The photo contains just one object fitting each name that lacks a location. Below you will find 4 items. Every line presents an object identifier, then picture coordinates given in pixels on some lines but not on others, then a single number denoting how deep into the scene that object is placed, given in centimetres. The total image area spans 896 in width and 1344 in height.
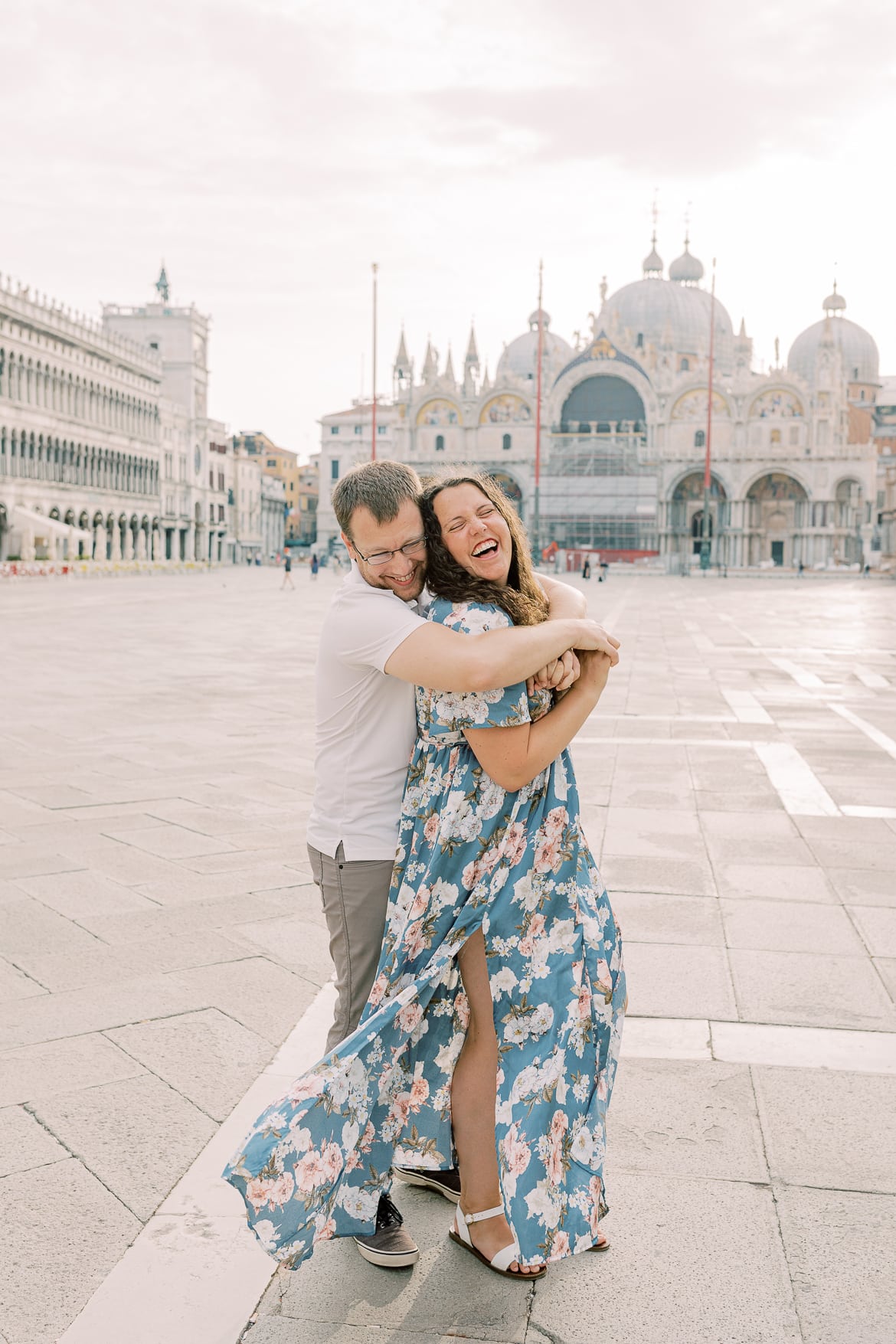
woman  248
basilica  7938
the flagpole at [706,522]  6476
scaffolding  8125
